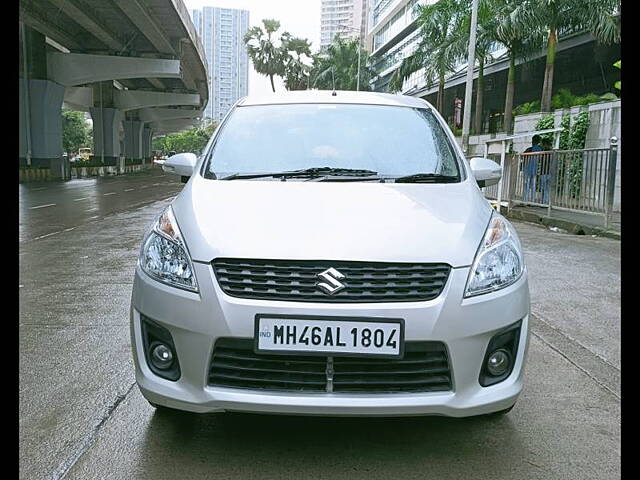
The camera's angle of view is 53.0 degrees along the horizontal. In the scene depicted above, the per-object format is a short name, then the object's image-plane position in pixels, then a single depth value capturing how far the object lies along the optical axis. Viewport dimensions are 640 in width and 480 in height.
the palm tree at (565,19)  20.74
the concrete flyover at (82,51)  25.53
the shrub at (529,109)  25.01
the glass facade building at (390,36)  56.53
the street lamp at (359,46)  57.43
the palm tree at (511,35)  22.28
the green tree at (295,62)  61.59
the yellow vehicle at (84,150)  97.00
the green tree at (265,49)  60.41
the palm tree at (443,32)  27.64
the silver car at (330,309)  2.42
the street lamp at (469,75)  21.81
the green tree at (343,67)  61.47
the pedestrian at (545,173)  13.07
